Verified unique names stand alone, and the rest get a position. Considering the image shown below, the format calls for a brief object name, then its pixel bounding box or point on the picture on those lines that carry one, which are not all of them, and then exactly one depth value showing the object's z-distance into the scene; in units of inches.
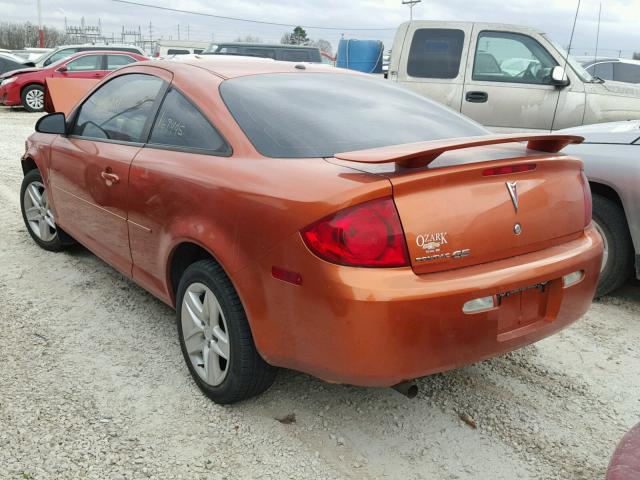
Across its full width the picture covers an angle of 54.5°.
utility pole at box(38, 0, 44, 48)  1797.5
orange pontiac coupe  87.0
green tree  2785.4
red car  642.2
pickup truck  264.5
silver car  154.0
